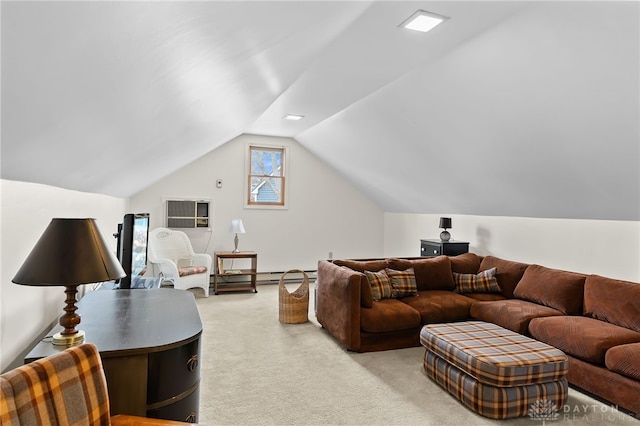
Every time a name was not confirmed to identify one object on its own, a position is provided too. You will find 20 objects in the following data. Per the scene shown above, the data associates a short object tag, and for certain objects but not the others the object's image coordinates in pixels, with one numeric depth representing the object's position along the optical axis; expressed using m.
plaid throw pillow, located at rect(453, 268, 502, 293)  4.60
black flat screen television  2.71
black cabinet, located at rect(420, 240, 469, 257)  5.64
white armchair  5.85
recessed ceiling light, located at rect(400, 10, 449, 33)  2.67
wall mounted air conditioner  6.72
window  7.37
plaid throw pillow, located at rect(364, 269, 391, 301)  4.30
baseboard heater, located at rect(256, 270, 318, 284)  7.26
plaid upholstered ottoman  2.73
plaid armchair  1.06
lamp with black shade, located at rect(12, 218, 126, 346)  1.45
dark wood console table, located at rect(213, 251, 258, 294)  6.45
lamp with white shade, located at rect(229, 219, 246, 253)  6.56
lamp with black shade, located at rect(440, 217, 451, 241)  5.71
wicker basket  4.85
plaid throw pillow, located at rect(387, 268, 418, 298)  4.46
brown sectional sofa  2.96
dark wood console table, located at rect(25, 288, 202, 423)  1.59
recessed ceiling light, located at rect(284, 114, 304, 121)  5.68
